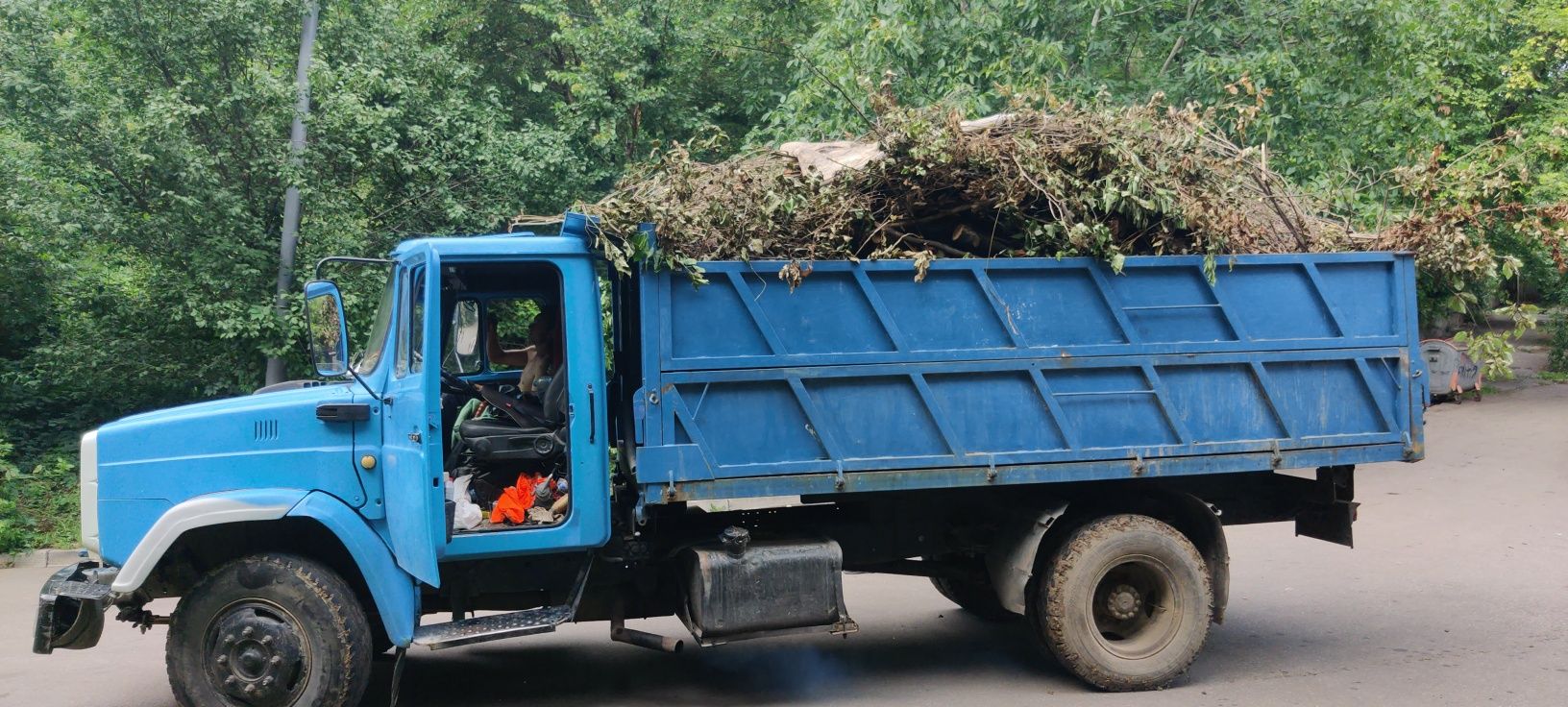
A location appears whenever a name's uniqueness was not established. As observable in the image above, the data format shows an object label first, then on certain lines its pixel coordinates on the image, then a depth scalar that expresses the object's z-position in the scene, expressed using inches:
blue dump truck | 210.5
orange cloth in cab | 222.5
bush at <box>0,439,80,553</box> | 431.5
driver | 231.8
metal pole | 444.1
